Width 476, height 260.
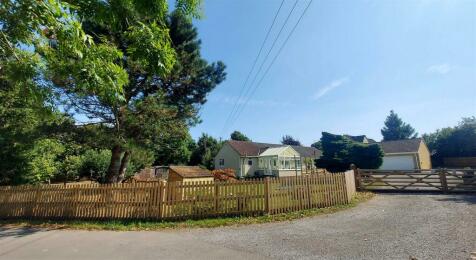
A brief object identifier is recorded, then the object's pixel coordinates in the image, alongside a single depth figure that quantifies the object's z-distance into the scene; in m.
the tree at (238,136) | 64.44
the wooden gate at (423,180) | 13.48
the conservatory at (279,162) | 36.56
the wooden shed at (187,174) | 17.56
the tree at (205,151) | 44.69
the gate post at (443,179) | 13.72
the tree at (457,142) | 39.69
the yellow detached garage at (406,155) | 35.84
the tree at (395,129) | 70.69
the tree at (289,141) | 77.88
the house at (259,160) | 37.09
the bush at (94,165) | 22.97
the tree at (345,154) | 22.34
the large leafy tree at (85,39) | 3.86
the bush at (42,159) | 13.90
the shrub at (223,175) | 24.77
